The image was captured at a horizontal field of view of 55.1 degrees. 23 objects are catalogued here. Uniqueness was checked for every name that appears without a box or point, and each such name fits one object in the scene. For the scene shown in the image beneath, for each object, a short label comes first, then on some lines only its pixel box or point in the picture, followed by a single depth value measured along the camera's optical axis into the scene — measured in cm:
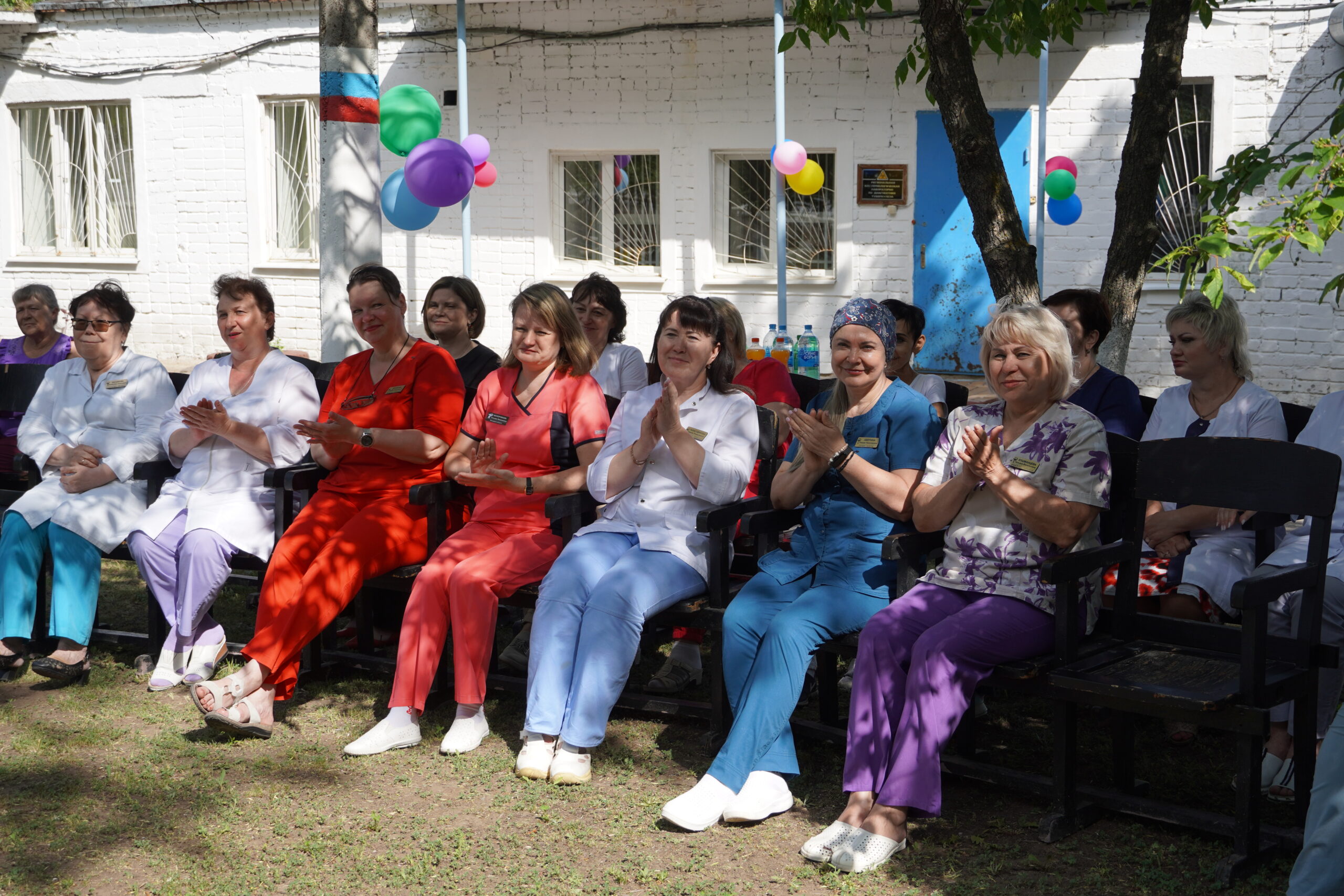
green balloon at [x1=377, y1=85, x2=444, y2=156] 909
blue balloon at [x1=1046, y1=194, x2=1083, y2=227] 1033
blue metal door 1120
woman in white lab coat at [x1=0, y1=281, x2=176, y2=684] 507
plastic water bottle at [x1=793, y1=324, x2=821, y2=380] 1075
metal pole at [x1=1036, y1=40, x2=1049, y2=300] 1009
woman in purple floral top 350
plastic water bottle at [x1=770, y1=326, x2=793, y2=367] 892
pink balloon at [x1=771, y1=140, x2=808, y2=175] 998
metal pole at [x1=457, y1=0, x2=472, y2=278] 1132
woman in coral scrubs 436
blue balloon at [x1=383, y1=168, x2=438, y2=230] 854
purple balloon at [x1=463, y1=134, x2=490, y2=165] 1059
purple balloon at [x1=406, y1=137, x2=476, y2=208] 802
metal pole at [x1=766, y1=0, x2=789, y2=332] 1019
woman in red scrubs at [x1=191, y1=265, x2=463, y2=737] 452
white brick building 1037
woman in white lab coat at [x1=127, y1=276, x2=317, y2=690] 495
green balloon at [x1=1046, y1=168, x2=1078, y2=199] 985
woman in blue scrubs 376
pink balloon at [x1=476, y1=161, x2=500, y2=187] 1155
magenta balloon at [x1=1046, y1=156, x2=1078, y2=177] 1020
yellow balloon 1034
